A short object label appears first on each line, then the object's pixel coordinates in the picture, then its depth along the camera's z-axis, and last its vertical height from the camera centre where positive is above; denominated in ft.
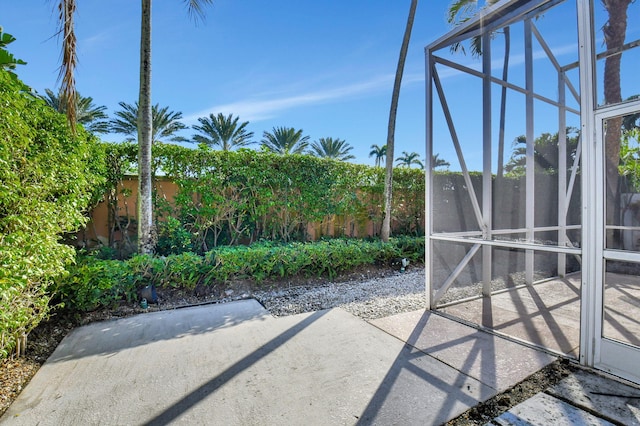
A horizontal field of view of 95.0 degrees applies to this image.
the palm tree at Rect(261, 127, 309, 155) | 57.72 +14.32
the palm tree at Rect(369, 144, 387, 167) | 82.14 +16.36
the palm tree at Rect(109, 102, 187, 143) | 44.83 +14.19
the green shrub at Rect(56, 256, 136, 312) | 10.52 -2.82
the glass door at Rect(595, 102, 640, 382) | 7.20 -0.27
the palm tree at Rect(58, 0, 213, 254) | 14.29 +3.53
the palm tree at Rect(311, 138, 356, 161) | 67.97 +14.71
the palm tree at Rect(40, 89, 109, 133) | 45.75 +14.91
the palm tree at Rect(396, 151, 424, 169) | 85.46 +14.96
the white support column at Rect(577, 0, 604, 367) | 7.36 +0.19
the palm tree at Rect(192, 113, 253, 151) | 51.24 +14.20
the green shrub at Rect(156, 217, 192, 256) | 16.46 -1.66
